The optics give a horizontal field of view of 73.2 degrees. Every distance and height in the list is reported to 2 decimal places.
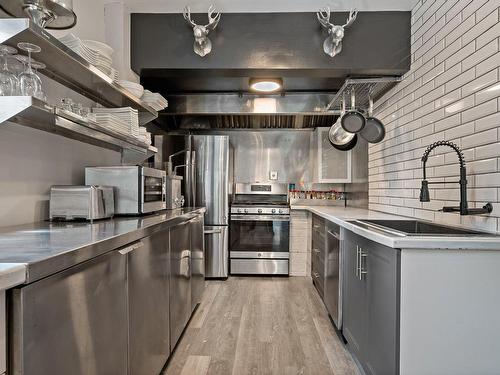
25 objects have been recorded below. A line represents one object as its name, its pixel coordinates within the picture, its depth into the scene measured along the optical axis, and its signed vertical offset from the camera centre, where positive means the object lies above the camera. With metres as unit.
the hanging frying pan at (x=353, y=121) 2.82 +0.56
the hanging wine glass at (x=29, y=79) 1.36 +0.45
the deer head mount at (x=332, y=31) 2.59 +1.23
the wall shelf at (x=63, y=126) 1.26 +0.32
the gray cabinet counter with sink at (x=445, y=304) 1.38 -0.48
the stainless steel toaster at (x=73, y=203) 1.81 -0.08
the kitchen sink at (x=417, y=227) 1.67 -0.22
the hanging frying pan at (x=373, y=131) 2.89 +0.51
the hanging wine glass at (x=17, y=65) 1.37 +0.54
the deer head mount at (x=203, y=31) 2.62 +1.23
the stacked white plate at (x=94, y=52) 1.68 +0.74
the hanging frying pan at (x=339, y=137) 3.48 +0.55
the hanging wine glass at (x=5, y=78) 1.33 +0.44
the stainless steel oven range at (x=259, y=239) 4.18 -0.63
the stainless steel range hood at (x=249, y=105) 3.85 +0.97
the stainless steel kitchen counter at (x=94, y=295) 0.80 -0.35
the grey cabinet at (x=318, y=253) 3.07 -0.66
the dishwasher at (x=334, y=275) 2.41 -0.67
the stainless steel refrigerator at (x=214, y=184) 4.08 +0.05
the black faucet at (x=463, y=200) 1.62 -0.05
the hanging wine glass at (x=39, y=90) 1.43 +0.42
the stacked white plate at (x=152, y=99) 2.66 +0.71
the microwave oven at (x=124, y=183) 2.15 +0.03
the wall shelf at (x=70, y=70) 1.26 +0.63
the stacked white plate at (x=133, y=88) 2.29 +0.70
